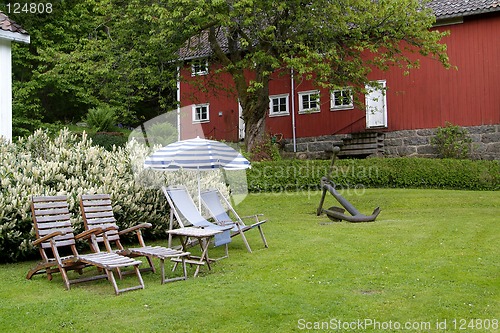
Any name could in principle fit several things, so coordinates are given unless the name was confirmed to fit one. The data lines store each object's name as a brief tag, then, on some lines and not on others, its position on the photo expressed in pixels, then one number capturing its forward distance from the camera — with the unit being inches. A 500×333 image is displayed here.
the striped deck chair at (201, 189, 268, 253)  364.6
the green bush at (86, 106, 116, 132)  896.9
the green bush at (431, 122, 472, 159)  772.0
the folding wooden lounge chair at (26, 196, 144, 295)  247.8
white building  499.5
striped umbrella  353.4
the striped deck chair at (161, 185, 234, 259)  323.9
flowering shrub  317.4
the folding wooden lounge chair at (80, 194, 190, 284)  270.8
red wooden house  766.5
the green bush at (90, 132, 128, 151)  787.4
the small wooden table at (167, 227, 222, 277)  280.4
